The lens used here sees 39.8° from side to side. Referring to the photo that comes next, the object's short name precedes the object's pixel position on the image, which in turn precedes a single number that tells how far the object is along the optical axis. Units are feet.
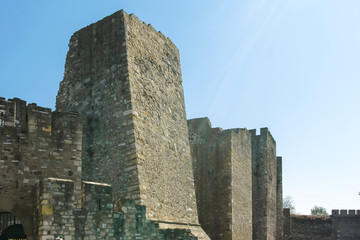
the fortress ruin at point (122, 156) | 39.11
